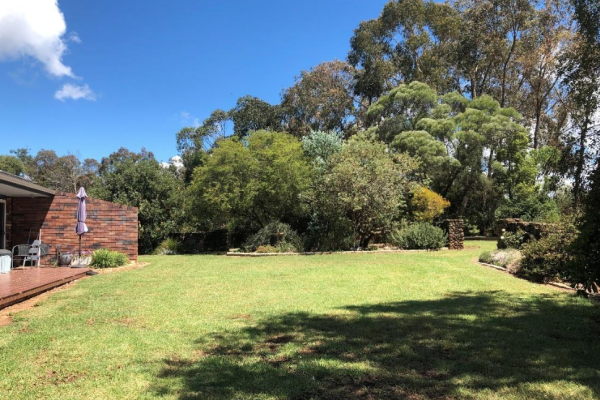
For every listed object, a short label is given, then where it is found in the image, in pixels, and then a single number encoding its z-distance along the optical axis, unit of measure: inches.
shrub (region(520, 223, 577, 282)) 345.0
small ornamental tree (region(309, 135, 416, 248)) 662.5
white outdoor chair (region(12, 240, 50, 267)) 487.9
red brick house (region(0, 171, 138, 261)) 535.2
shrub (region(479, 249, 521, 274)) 416.5
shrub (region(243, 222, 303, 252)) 719.7
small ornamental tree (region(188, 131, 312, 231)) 741.3
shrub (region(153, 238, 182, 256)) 815.7
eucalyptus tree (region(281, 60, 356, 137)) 1386.6
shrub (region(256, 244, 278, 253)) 688.4
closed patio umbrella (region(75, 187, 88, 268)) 497.4
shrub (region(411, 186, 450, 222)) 752.3
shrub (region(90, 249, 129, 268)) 505.4
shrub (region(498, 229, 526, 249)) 468.9
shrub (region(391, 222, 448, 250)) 663.8
